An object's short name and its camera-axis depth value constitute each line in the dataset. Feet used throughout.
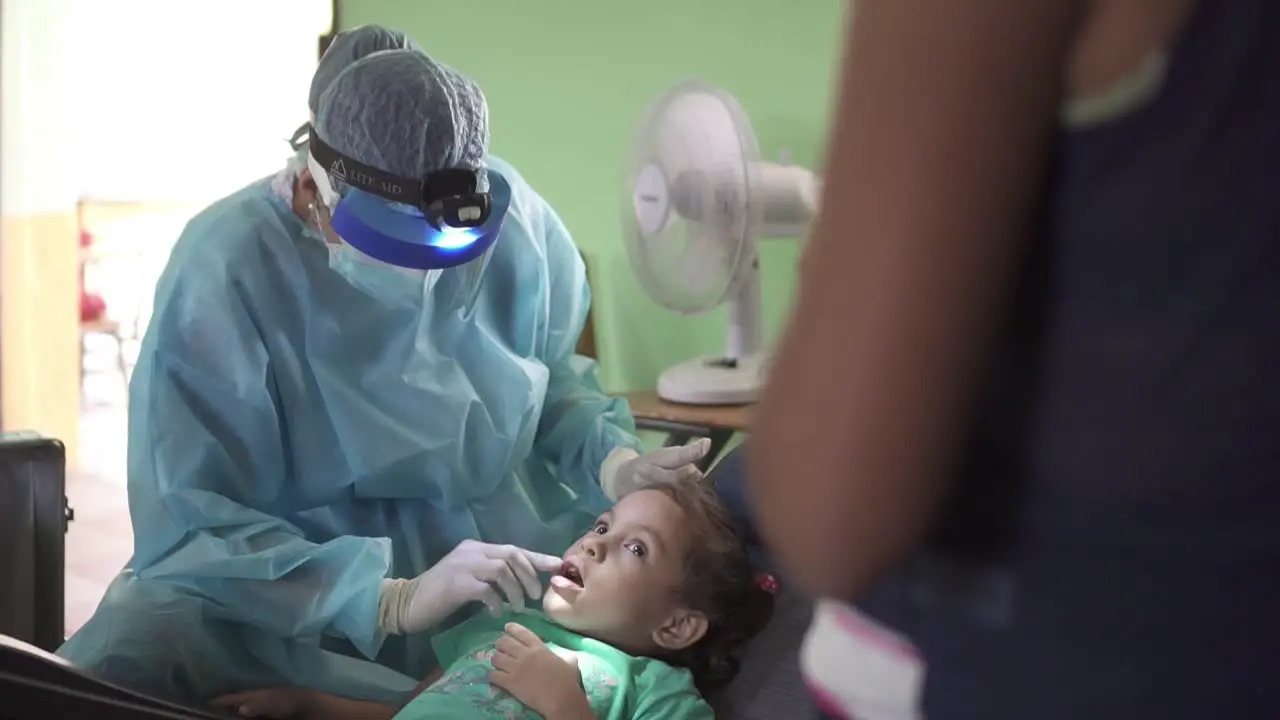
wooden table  6.07
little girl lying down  4.56
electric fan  5.92
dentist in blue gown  4.79
